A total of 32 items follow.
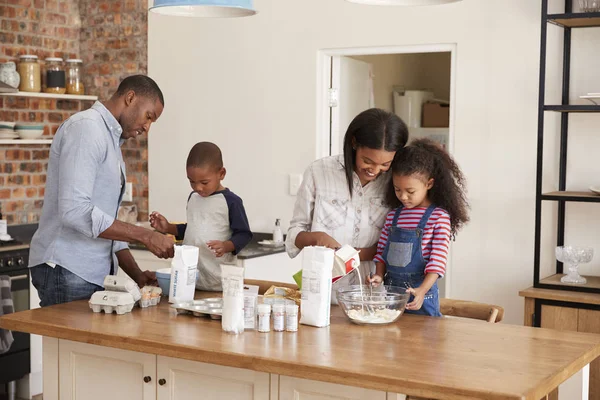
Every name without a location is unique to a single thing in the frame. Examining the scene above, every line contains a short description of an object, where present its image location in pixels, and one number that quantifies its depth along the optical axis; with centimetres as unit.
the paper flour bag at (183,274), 290
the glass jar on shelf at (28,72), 515
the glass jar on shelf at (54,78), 529
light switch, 493
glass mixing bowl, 266
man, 279
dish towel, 444
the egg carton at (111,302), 279
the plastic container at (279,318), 257
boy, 324
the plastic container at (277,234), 479
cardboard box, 638
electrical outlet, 554
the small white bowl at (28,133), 509
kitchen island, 211
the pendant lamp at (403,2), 274
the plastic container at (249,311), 258
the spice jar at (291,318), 254
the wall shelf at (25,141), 494
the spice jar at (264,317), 256
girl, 284
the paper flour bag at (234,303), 255
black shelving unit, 393
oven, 455
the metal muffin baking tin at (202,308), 274
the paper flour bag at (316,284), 259
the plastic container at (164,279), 308
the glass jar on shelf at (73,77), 543
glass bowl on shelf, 401
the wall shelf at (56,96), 504
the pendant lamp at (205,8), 270
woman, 296
